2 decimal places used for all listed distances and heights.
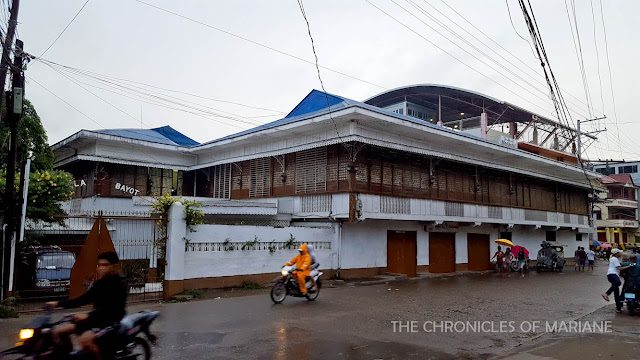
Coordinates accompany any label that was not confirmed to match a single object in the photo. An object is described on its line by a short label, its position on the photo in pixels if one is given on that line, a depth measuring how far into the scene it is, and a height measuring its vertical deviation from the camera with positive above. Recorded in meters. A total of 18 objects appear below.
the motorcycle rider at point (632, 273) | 10.98 -1.05
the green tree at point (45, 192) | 11.36 +0.93
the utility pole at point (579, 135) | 35.92 +7.52
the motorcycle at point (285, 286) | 11.66 -1.49
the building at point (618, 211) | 56.84 +2.43
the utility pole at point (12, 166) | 10.13 +1.39
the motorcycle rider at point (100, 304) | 4.98 -0.89
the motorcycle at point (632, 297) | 10.97 -1.61
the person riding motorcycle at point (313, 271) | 12.13 -1.13
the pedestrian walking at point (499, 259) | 24.11 -1.58
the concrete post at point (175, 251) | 12.23 -0.62
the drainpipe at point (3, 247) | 9.83 -0.43
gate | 11.11 -0.90
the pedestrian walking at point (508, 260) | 24.42 -1.64
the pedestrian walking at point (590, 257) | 28.01 -1.67
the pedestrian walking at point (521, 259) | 24.93 -1.63
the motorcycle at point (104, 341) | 4.87 -1.27
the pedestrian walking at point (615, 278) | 11.34 -1.21
